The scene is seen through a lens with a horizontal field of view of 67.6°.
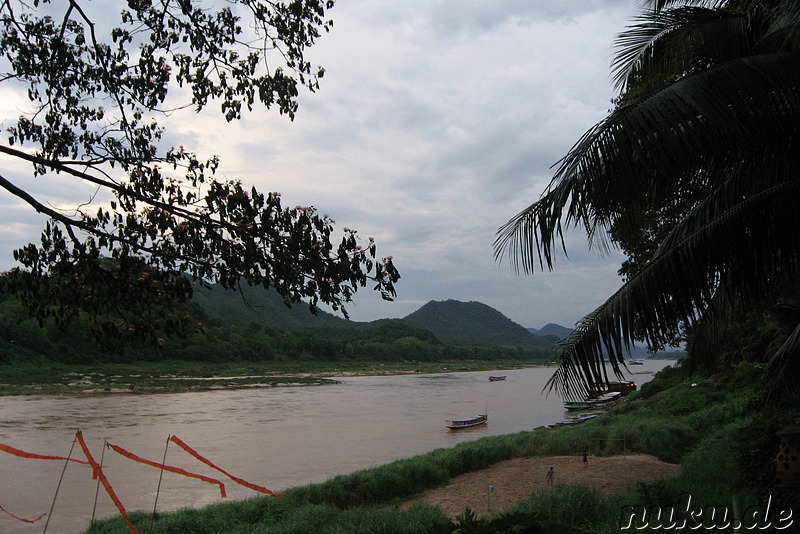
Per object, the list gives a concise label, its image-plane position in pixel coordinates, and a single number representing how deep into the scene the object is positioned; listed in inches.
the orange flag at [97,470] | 333.7
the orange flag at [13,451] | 319.9
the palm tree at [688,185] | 175.6
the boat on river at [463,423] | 1116.5
